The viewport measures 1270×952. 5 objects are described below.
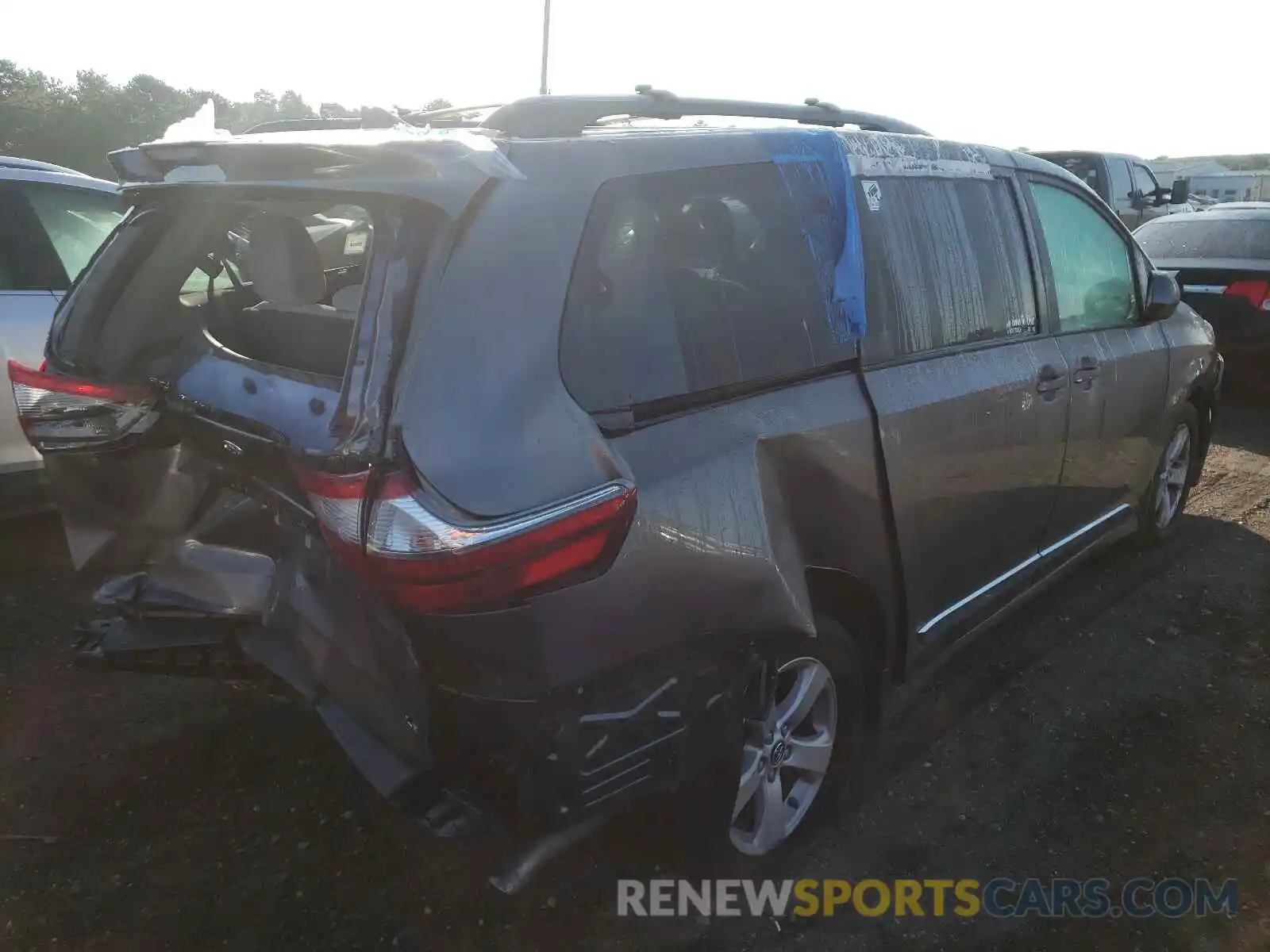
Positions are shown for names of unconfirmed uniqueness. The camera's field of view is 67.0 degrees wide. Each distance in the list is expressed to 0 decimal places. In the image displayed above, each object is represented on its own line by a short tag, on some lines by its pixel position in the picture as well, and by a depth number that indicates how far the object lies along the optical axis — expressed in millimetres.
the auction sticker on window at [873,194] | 2637
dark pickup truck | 13391
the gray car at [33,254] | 4191
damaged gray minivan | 1786
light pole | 12883
